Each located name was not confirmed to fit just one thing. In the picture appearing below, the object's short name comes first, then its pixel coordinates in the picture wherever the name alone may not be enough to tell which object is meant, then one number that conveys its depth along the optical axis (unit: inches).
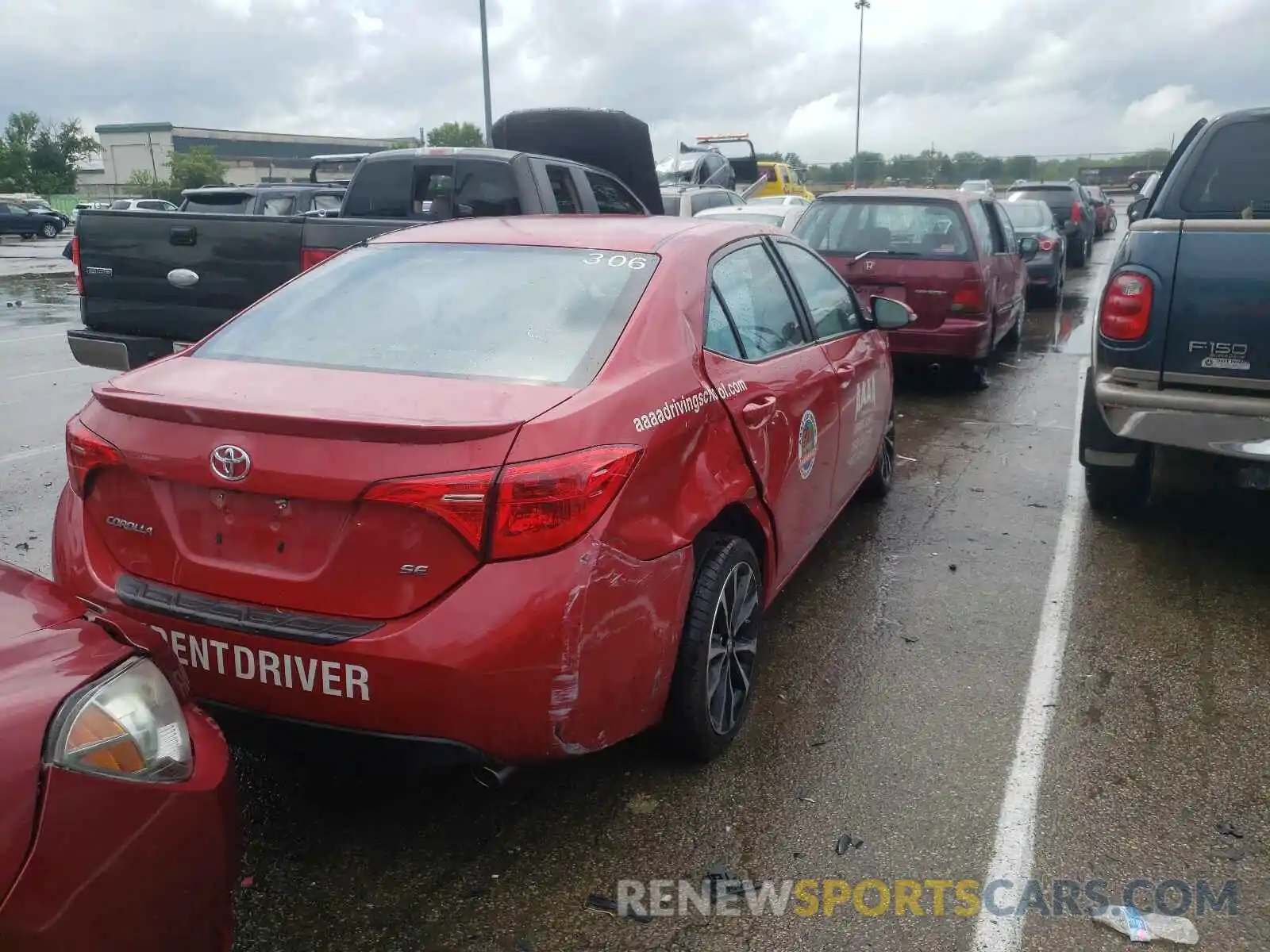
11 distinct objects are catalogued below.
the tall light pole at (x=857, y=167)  2153.1
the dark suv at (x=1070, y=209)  793.6
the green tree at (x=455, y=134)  3873.0
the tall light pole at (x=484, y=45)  847.5
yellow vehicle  1154.0
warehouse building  3629.4
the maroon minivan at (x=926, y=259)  332.8
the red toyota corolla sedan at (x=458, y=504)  96.7
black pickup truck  247.0
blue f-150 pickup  171.6
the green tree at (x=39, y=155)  2342.5
